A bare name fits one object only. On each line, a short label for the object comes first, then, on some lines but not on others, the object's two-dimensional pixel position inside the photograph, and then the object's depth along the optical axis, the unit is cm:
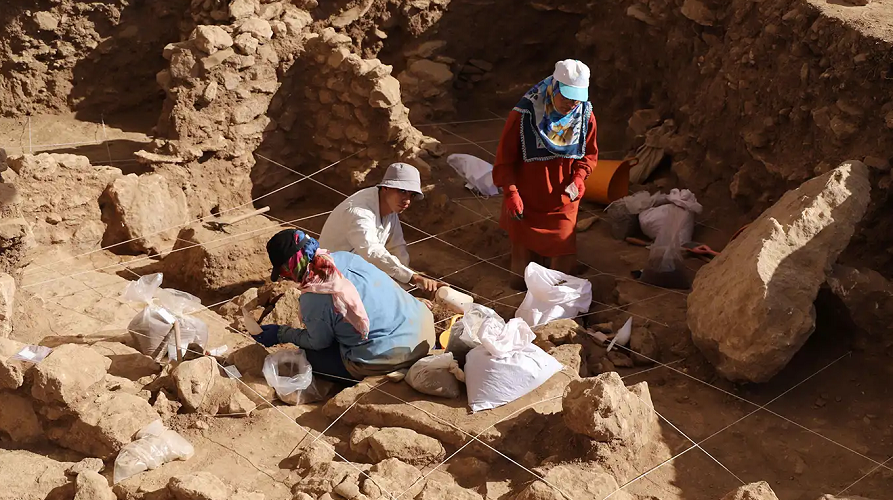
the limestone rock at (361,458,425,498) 434
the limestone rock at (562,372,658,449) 437
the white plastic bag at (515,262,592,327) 614
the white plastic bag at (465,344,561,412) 487
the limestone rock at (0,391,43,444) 467
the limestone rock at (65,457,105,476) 444
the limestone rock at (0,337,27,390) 463
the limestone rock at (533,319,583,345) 569
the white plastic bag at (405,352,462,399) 500
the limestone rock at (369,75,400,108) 757
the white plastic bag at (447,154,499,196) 787
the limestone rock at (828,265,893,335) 513
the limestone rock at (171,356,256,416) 486
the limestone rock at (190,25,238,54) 732
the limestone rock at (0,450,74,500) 432
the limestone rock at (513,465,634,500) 413
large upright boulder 488
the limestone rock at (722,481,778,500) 400
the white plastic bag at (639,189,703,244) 696
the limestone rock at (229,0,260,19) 792
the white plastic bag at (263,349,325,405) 511
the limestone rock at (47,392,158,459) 455
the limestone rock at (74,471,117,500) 417
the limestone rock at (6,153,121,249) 671
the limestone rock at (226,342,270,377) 532
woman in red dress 622
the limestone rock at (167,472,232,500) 406
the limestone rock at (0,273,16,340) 524
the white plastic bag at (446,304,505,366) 536
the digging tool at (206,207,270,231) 732
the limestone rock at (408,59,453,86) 893
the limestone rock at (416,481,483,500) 430
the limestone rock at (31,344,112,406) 454
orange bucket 771
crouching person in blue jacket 485
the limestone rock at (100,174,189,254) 710
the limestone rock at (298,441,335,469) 459
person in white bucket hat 591
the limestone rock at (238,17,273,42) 762
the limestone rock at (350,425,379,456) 471
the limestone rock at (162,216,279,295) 685
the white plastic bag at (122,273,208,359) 539
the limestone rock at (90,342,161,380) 524
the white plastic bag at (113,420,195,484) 444
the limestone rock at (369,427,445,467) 461
